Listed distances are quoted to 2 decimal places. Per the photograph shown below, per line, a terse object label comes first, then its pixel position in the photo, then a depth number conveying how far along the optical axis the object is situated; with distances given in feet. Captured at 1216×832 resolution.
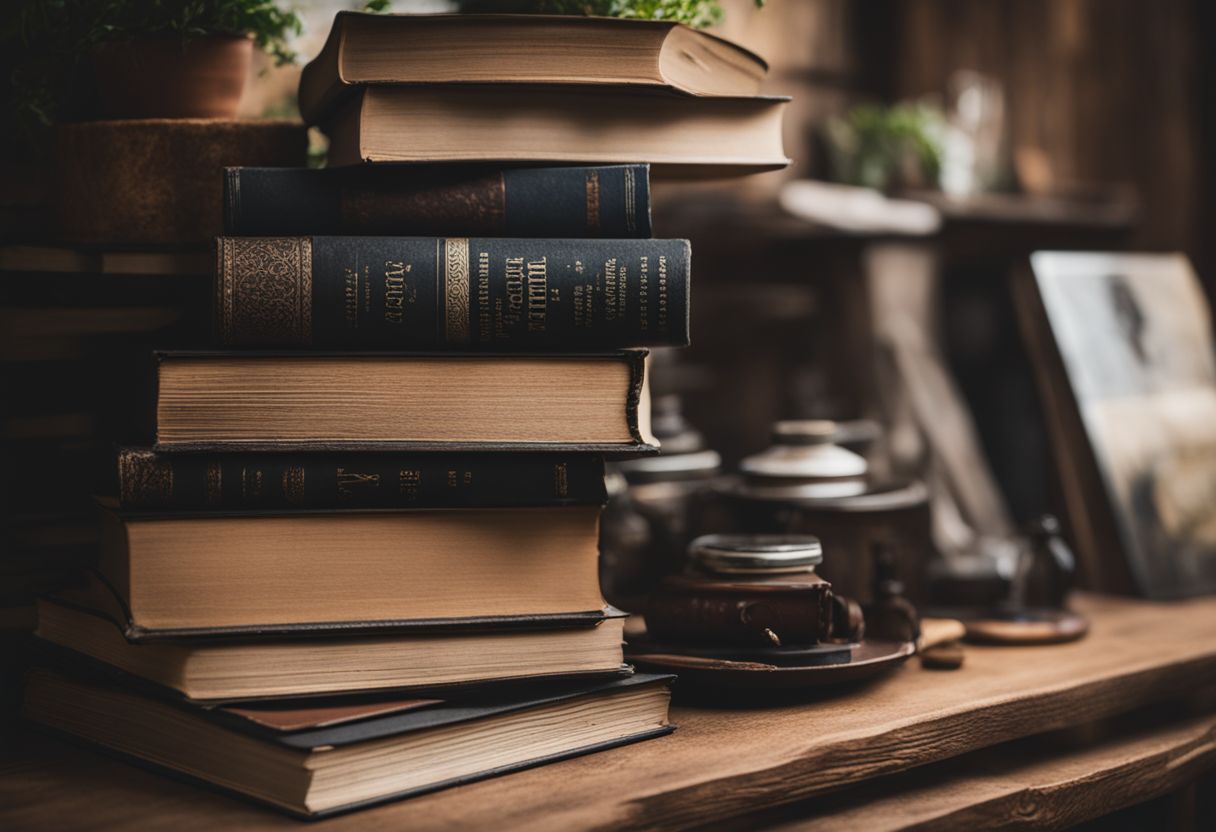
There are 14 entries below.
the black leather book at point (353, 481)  2.76
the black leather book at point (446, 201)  2.95
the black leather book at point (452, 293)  2.84
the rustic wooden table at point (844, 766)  2.56
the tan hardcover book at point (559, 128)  2.98
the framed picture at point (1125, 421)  4.65
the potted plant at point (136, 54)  3.32
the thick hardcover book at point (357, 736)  2.52
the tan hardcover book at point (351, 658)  2.73
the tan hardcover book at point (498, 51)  2.97
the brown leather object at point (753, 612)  3.20
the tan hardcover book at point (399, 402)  2.80
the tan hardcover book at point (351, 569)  2.76
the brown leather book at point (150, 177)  3.29
